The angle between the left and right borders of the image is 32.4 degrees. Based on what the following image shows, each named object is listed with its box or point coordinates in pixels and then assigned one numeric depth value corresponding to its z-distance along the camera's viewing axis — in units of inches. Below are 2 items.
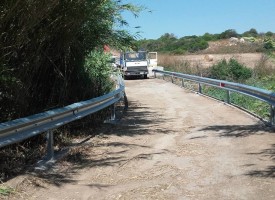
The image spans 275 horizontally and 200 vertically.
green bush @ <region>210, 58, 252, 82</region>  1255.1
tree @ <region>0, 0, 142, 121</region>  275.6
